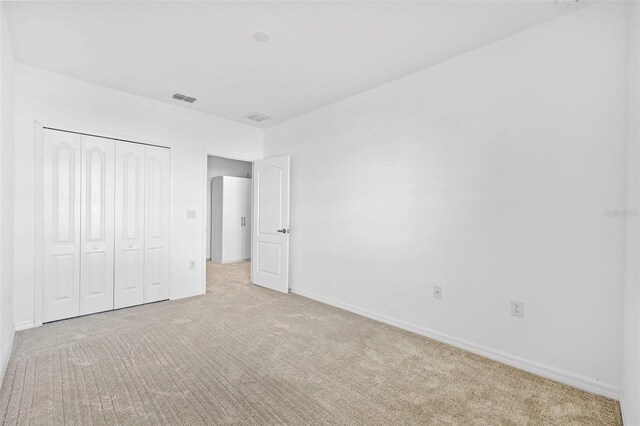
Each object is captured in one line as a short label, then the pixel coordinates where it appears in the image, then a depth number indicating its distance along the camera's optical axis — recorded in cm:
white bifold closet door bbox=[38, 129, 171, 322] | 339
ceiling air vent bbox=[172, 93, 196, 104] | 393
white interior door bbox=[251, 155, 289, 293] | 478
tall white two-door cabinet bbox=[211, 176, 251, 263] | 723
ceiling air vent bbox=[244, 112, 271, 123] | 463
